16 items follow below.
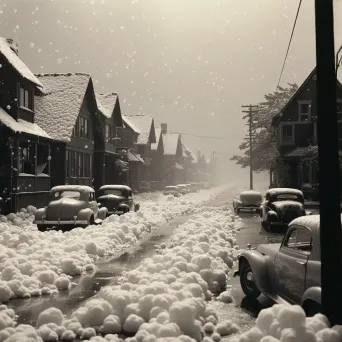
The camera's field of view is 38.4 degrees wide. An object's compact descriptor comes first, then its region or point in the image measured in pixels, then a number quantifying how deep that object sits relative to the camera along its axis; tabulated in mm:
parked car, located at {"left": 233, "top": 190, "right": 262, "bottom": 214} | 29295
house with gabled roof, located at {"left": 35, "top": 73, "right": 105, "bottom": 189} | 31328
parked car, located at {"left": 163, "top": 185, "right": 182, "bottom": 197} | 51934
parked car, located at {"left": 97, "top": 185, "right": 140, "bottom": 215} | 23047
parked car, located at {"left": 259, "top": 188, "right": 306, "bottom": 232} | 19500
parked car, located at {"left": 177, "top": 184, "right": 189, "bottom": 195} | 57584
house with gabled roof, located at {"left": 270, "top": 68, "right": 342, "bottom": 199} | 39469
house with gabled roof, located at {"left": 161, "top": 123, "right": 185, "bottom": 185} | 81188
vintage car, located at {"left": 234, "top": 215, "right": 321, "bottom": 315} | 6023
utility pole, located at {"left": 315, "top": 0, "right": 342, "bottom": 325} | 5465
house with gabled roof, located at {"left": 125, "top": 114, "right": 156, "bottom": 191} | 61894
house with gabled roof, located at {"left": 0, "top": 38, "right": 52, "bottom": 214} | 23406
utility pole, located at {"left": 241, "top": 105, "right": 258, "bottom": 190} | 55031
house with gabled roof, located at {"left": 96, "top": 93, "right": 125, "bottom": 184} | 42750
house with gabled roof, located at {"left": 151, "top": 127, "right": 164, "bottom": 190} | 71375
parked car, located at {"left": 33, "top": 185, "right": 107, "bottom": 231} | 17750
